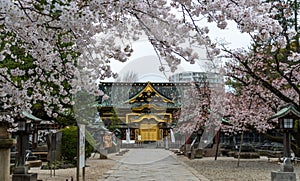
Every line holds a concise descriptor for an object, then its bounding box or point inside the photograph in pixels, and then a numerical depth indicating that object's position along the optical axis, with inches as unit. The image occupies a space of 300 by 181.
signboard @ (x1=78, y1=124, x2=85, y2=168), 325.5
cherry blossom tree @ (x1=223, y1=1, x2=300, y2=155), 498.9
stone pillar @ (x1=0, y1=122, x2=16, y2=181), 248.2
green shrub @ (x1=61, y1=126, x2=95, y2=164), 563.5
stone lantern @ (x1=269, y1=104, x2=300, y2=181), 353.1
